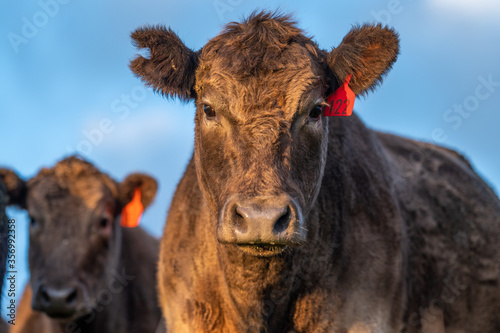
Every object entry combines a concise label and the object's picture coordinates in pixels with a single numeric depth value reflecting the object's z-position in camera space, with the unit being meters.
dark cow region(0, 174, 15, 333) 9.15
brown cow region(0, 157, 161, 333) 14.62
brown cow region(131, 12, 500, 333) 7.80
